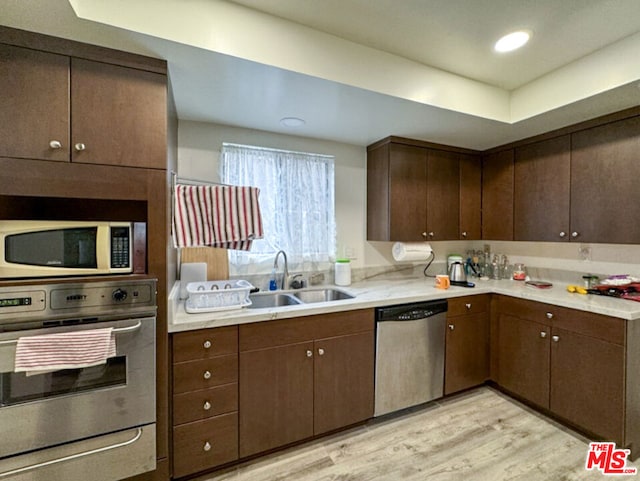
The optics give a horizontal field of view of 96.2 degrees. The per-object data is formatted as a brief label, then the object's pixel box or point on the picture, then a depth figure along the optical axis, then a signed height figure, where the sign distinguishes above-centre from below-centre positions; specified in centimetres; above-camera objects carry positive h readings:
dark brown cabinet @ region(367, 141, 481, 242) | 246 +41
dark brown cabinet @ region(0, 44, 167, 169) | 117 +57
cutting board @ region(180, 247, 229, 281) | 203 -14
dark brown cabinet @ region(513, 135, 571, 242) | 227 +40
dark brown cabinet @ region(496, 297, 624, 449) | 170 -85
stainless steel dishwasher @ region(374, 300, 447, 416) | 198 -84
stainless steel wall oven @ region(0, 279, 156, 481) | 116 -67
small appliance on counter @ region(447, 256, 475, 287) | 251 -33
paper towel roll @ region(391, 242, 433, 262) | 258 -11
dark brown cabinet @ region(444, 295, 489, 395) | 224 -85
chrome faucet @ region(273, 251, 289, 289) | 230 -24
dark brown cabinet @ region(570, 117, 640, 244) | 191 +39
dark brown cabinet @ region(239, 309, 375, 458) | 163 -85
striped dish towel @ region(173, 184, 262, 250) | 154 +13
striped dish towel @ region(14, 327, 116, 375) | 111 -45
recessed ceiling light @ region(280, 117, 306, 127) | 206 +86
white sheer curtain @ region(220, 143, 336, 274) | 224 +31
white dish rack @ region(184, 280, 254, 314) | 161 -34
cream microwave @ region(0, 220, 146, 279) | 116 -4
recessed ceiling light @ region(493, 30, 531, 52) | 151 +107
